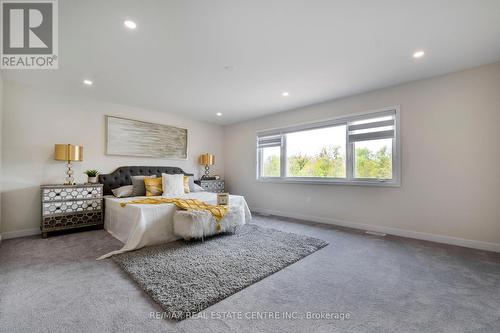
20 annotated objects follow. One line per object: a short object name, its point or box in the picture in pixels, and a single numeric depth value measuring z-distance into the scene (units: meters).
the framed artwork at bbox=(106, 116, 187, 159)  4.32
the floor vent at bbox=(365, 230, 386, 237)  3.47
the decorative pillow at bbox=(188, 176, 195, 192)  4.64
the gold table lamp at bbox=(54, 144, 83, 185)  3.48
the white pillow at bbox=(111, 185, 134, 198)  3.94
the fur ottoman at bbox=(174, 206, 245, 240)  2.91
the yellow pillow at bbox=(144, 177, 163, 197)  4.06
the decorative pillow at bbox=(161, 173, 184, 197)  4.12
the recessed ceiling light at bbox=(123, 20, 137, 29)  2.05
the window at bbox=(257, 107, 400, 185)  3.64
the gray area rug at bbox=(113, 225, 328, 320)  1.70
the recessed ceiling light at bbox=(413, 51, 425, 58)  2.57
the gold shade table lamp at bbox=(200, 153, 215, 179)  5.58
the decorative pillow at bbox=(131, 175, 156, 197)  4.07
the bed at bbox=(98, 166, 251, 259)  2.77
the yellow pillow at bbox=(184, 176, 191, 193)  4.42
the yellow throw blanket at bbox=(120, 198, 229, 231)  3.14
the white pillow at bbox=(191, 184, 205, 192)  4.78
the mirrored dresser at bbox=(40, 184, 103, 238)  3.29
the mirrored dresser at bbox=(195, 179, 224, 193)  5.39
